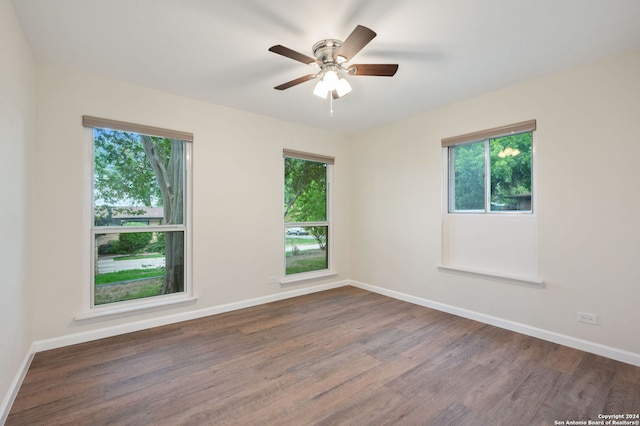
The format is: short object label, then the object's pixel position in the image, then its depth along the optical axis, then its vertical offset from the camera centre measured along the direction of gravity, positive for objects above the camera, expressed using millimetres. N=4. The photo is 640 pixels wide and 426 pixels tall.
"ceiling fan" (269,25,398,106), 1935 +1086
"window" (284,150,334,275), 4332 +44
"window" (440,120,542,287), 3000 +108
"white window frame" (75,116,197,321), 2816 -160
